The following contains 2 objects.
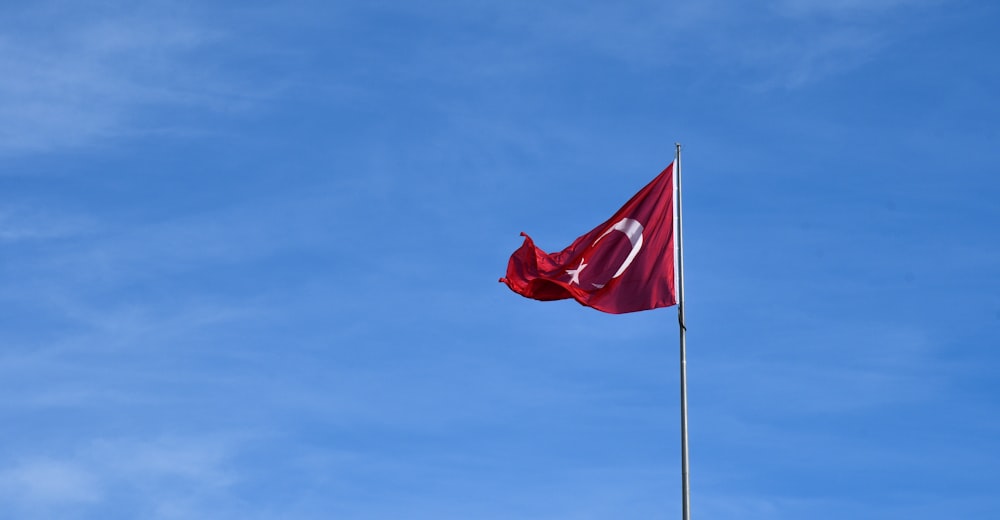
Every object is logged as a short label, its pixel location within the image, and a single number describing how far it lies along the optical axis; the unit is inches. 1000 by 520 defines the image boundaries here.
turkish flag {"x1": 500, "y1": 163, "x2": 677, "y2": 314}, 1702.8
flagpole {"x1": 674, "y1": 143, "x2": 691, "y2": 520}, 1533.0
